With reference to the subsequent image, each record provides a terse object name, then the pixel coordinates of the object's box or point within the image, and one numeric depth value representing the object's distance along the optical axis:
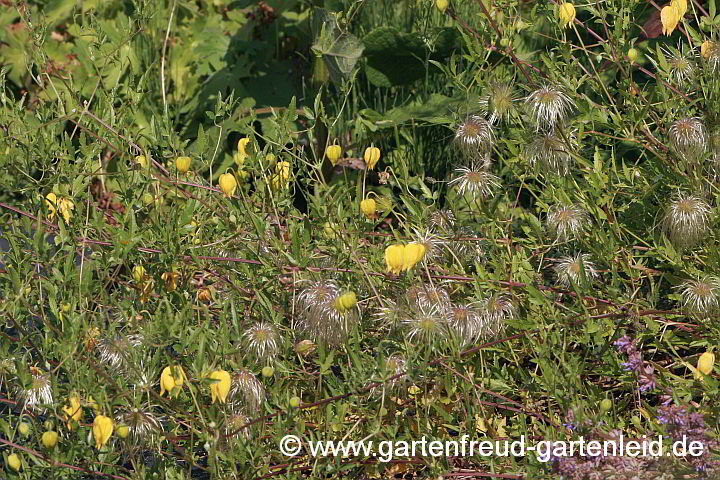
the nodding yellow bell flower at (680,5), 4.22
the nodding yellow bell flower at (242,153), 4.50
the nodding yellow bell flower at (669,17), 4.26
